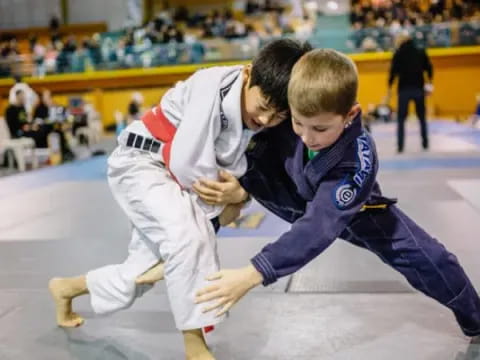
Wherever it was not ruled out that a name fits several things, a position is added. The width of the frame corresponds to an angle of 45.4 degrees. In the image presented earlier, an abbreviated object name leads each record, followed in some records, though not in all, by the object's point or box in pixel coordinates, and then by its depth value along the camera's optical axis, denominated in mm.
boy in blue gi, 1710
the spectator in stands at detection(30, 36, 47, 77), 17969
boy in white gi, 1932
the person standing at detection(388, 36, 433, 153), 8367
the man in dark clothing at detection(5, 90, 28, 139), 9680
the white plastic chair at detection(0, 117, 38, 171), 9266
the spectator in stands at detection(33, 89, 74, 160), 10156
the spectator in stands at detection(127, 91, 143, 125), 14880
